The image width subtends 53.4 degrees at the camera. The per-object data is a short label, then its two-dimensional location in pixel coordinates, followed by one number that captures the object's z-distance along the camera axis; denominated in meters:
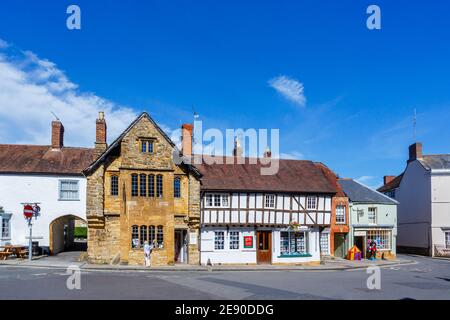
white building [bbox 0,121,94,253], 33.22
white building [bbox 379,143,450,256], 43.62
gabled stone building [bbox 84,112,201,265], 28.80
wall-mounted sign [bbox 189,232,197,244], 30.44
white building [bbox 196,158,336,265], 31.25
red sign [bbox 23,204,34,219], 30.01
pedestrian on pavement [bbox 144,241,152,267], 27.97
